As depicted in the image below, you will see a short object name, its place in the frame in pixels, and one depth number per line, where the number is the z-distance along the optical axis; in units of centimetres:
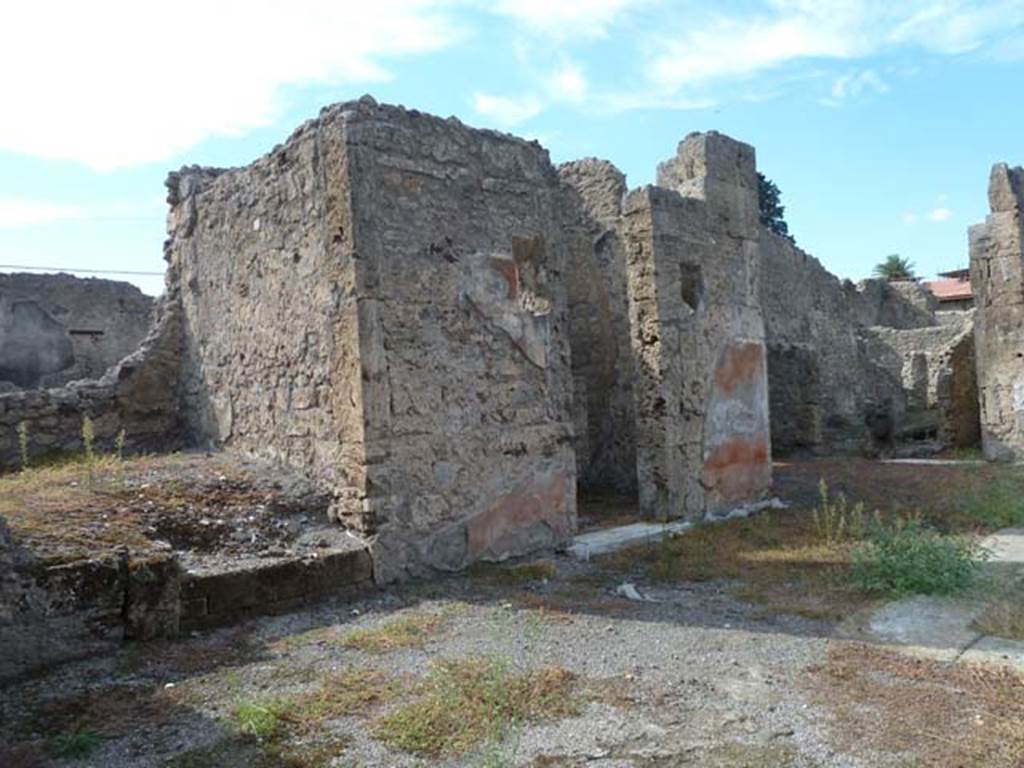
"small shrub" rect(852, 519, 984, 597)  511
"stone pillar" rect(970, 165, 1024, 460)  1160
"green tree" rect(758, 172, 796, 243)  3753
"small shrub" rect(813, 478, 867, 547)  665
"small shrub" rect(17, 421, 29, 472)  636
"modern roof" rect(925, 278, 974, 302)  3719
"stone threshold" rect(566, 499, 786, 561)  645
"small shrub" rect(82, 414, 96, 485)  589
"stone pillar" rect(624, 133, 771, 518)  762
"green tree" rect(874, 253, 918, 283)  4472
